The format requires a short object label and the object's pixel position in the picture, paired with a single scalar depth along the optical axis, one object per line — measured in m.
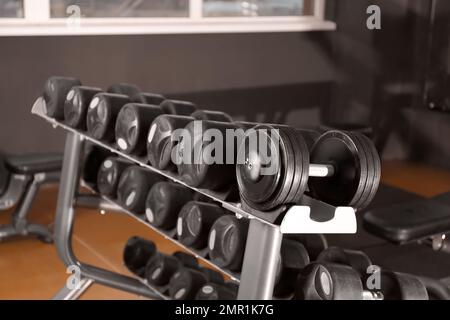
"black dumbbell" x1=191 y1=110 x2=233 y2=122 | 1.91
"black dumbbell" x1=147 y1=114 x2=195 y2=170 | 1.72
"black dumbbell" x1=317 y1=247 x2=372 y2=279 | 1.74
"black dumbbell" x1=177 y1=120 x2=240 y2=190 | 1.52
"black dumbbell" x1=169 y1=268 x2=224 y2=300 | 2.10
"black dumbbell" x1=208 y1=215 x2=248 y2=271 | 1.61
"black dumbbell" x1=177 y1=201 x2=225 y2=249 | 1.78
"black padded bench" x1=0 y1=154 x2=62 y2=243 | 3.26
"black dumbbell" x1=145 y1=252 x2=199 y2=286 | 2.23
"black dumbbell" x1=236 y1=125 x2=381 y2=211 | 1.36
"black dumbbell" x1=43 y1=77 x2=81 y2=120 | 2.24
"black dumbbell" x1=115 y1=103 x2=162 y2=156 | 1.87
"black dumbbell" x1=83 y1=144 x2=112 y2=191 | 2.42
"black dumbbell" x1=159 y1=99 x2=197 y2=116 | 2.02
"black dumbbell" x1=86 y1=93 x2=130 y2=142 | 1.99
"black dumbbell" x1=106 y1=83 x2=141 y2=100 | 2.36
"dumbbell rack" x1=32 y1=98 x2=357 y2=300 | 1.36
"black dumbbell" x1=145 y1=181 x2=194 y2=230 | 1.91
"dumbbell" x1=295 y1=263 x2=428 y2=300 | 1.49
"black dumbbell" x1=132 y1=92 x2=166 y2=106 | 2.13
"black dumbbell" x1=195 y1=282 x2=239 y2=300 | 2.04
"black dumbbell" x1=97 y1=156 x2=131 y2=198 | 2.23
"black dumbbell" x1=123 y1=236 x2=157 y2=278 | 2.40
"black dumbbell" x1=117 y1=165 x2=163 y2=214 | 2.06
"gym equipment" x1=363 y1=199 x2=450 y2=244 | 2.14
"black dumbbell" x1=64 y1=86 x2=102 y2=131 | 2.10
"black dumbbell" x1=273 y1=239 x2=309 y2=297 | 1.64
